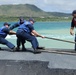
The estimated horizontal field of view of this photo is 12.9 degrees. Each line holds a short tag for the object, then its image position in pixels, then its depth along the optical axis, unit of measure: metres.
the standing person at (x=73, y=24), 12.24
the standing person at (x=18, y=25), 12.89
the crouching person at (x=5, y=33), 12.90
